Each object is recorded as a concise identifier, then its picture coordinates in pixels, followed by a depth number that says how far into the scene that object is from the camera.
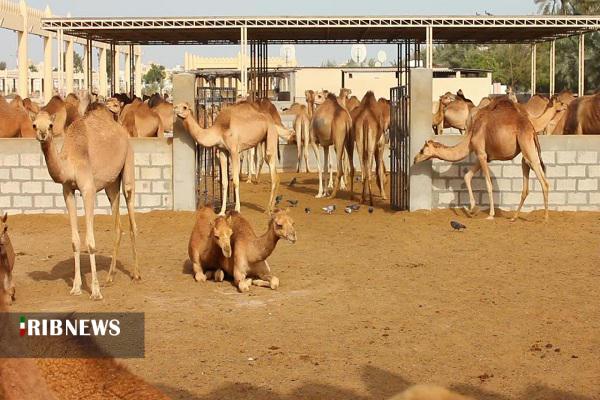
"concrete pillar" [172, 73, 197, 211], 15.76
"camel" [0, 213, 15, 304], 8.50
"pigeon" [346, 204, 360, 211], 16.61
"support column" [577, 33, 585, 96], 31.81
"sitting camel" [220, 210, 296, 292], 9.66
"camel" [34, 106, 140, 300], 9.73
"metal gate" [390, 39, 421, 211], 16.52
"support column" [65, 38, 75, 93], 42.56
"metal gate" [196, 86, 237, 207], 16.38
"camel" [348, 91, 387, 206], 18.03
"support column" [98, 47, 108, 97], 48.73
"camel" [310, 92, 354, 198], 18.88
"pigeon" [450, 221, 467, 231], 14.10
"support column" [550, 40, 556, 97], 33.40
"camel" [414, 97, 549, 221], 14.93
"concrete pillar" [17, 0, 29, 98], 38.56
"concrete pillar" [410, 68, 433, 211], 15.96
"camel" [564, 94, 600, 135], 18.66
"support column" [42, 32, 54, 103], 38.57
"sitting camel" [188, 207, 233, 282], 10.39
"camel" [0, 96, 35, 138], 18.14
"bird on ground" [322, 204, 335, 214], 16.39
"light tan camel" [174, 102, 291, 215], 15.57
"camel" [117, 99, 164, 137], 19.83
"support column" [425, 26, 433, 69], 28.35
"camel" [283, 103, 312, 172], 23.30
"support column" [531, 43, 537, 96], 35.47
